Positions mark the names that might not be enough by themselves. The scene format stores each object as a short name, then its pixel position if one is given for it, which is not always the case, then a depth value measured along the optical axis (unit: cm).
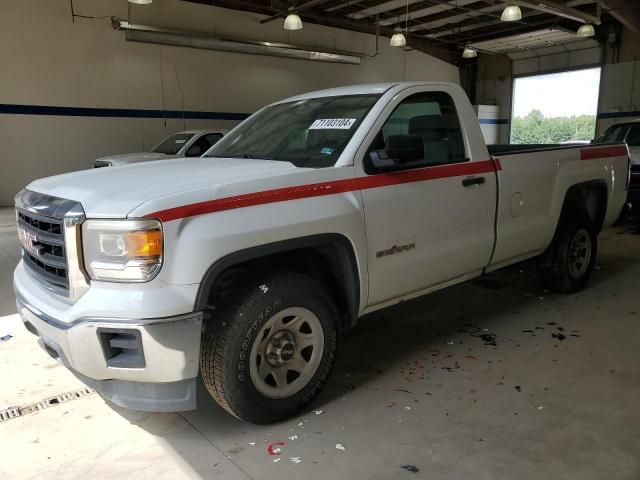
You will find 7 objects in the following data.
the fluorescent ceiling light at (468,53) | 1663
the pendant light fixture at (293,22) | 1169
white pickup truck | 227
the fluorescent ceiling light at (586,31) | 1290
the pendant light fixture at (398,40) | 1357
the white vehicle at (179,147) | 1002
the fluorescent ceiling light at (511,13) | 1056
